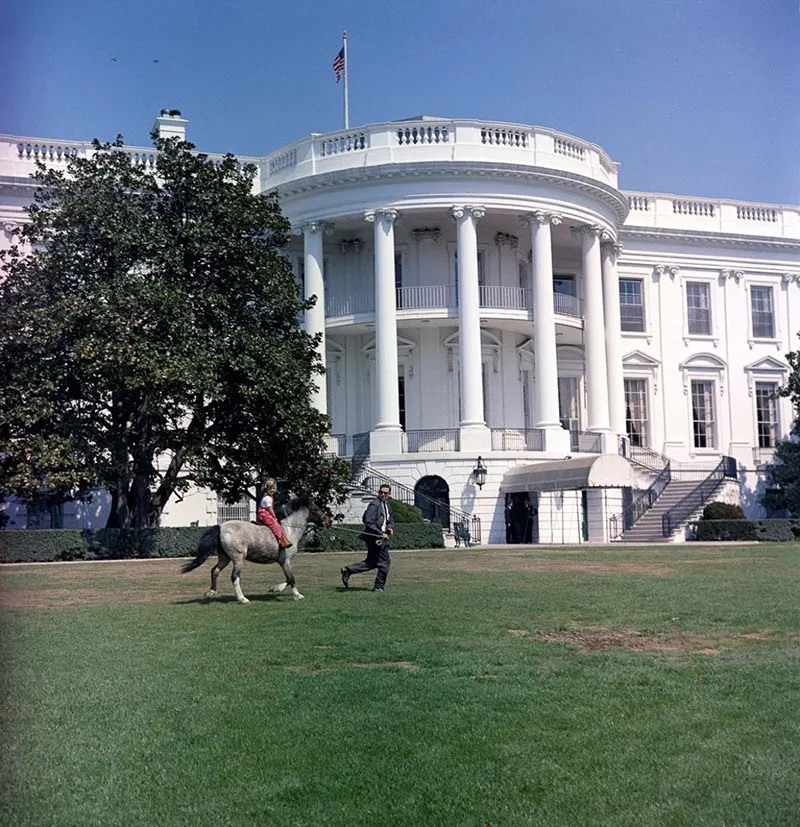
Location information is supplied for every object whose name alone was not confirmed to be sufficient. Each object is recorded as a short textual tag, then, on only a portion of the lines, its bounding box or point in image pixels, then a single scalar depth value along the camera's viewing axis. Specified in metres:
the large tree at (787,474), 42.78
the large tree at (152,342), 26.58
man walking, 16.38
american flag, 38.11
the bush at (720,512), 36.84
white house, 39.53
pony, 14.65
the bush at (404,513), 32.88
